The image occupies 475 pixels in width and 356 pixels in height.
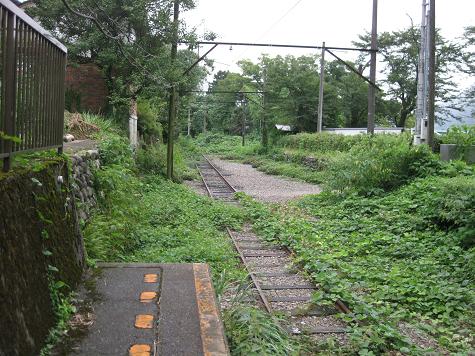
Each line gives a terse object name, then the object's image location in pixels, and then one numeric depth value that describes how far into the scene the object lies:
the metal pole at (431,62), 13.95
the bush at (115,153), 10.27
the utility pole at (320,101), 29.95
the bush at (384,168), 13.76
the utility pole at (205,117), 77.00
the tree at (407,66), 42.78
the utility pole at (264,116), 42.28
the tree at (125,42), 14.99
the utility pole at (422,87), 14.34
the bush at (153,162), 17.62
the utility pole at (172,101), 16.30
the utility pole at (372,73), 18.44
